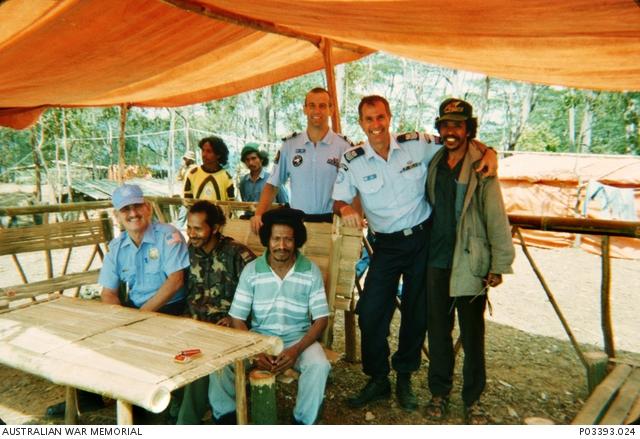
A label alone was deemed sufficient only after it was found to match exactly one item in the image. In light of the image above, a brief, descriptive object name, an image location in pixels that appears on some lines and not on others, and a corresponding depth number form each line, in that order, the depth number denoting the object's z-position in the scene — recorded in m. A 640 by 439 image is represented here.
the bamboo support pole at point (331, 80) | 4.31
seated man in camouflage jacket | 3.21
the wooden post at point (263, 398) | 2.39
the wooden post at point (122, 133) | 6.58
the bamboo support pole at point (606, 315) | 3.43
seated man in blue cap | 3.30
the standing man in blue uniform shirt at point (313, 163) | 3.90
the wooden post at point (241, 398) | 2.32
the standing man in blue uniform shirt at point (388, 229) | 3.16
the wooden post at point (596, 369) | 3.13
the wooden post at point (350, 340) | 4.09
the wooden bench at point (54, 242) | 4.50
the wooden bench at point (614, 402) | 2.38
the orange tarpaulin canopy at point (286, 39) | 2.54
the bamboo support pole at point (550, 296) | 3.49
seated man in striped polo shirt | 2.91
